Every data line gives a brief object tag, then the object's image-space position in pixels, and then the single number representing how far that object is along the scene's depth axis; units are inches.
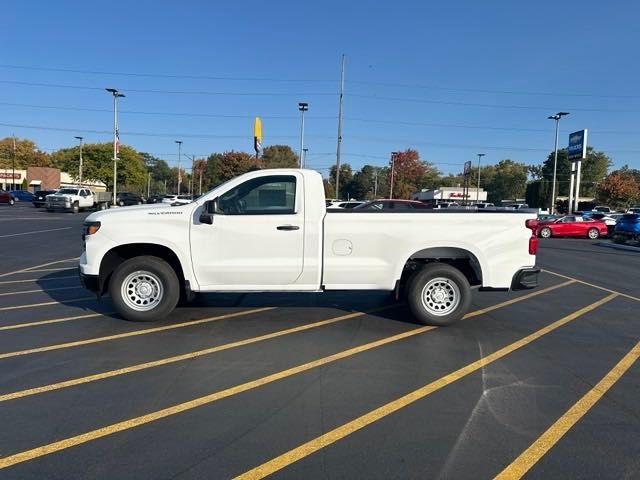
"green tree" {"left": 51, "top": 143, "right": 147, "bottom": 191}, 2992.1
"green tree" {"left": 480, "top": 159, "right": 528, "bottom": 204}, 4217.5
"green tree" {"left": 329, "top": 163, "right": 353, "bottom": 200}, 4636.3
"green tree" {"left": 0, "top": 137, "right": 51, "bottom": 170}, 3599.9
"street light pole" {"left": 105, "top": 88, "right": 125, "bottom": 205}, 1658.6
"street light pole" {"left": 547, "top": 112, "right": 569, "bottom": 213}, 1811.0
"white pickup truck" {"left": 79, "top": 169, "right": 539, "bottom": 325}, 242.7
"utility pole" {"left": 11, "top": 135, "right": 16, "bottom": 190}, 3104.8
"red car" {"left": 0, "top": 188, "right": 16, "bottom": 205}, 1802.4
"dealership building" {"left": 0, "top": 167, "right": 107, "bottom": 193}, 3267.7
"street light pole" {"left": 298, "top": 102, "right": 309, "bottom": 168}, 1697.8
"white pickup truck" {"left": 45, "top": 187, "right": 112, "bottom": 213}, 1430.9
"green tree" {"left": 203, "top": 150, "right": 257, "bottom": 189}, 3093.0
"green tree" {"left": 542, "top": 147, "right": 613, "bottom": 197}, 3577.8
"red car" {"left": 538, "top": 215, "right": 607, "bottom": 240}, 1079.0
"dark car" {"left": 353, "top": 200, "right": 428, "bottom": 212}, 623.2
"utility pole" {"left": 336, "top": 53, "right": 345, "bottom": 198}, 1471.5
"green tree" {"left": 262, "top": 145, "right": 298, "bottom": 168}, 3128.2
